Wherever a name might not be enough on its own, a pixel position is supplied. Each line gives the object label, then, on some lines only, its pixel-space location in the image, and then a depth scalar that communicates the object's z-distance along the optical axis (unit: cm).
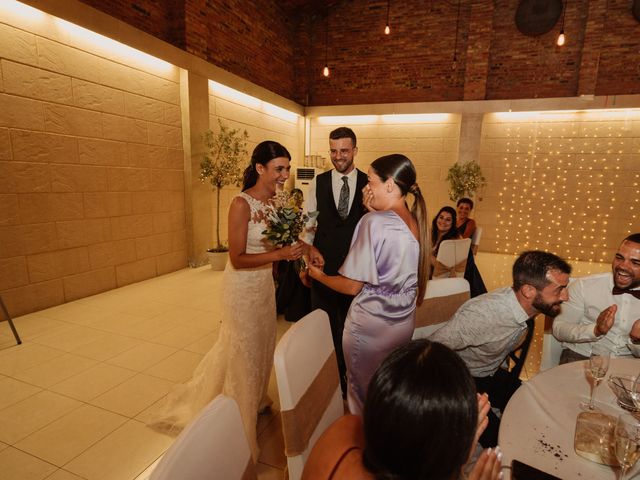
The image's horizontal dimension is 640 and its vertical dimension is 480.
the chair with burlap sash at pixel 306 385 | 109
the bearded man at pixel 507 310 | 166
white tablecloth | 98
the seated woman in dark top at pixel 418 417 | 61
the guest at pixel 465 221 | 478
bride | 197
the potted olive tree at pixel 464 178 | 746
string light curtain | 731
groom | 263
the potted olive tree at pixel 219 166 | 569
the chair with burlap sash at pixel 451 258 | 365
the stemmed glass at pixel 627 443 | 87
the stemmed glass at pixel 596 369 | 123
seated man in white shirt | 193
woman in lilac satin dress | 159
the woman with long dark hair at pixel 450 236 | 394
